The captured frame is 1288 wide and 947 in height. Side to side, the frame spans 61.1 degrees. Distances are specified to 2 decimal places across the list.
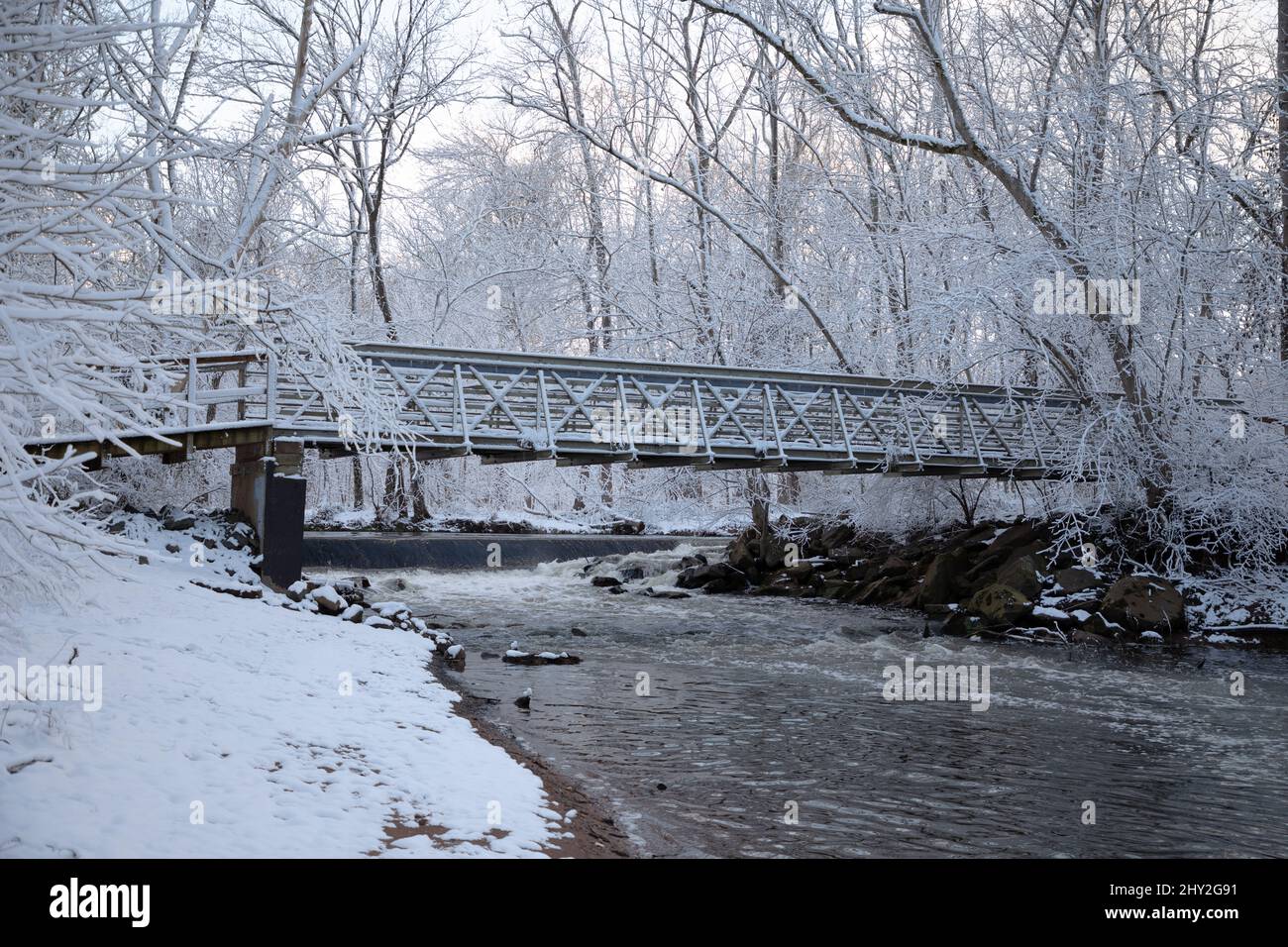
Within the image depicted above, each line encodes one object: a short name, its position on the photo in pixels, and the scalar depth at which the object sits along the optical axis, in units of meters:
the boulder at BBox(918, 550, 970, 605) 18.22
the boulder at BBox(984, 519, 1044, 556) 18.81
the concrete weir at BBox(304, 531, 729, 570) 23.52
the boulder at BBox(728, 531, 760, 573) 23.12
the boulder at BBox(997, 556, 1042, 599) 16.58
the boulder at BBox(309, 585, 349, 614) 12.10
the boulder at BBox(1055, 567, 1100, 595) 16.70
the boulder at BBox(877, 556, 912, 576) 20.34
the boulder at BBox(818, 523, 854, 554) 24.11
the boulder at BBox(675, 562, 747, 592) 21.89
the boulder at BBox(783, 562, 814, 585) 21.88
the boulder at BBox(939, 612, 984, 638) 15.90
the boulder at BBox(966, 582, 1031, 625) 16.11
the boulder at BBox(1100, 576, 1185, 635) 15.52
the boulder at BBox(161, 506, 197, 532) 14.03
